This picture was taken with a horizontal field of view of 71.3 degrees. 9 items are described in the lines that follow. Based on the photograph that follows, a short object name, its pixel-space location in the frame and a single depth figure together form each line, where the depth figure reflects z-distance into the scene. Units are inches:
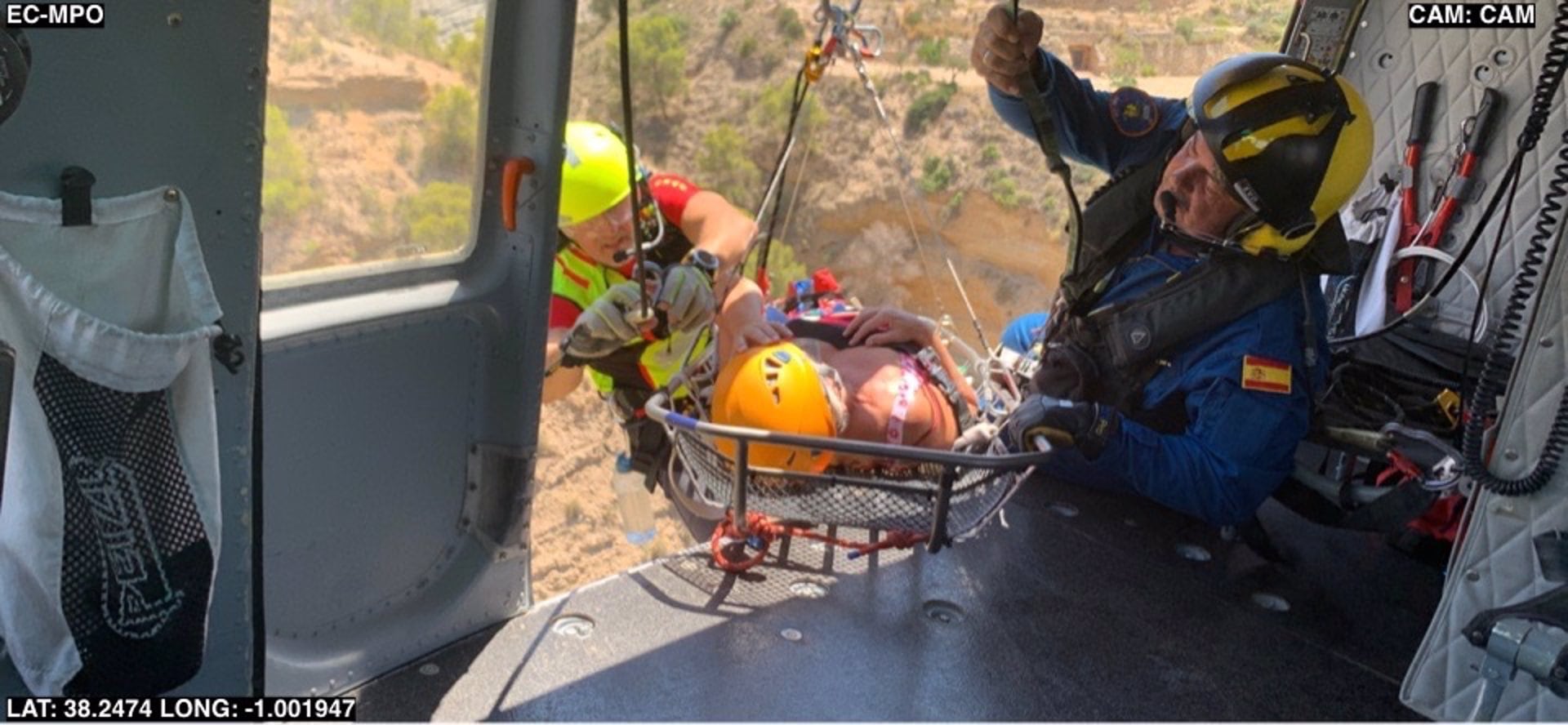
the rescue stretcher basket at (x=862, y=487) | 104.0
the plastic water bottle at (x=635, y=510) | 164.4
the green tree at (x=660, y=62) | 1355.8
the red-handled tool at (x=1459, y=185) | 145.5
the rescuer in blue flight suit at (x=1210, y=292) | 121.6
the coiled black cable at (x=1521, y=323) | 86.7
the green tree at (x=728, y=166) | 1288.1
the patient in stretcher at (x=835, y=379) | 120.9
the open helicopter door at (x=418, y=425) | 97.7
